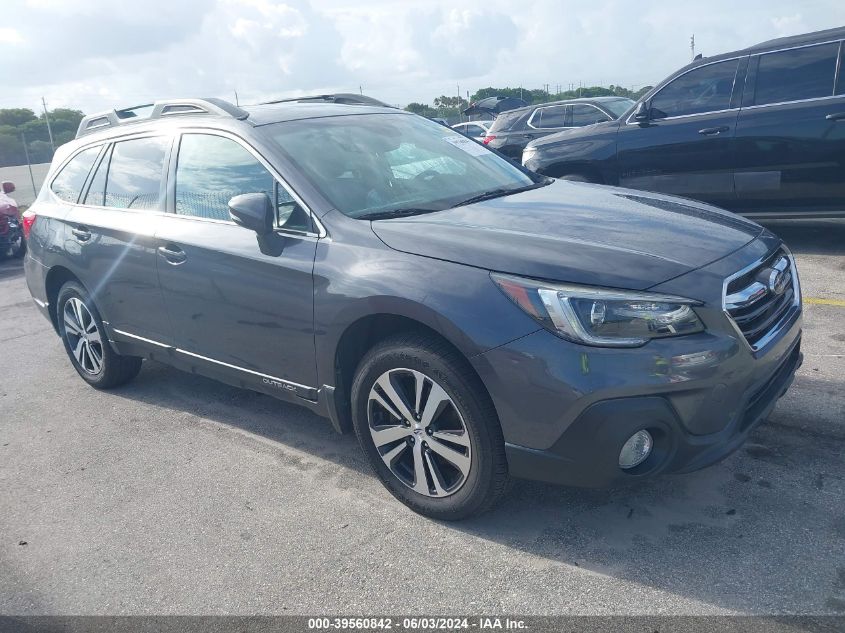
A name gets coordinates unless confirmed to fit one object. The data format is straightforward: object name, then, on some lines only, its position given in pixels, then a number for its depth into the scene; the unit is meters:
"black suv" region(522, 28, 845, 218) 6.64
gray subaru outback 2.73
